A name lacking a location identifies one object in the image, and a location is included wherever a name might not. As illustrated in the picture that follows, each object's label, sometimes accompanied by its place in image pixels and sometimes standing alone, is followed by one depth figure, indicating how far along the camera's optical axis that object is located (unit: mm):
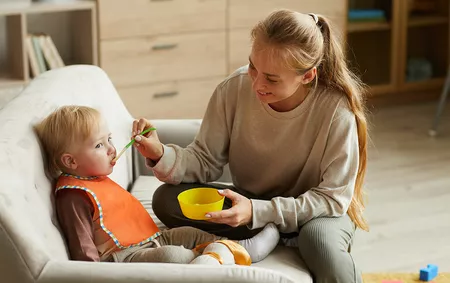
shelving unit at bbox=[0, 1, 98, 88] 3799
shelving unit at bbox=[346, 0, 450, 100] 4883
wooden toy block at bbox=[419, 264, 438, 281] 2807
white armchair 1671
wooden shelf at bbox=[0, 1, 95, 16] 3734
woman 2066
